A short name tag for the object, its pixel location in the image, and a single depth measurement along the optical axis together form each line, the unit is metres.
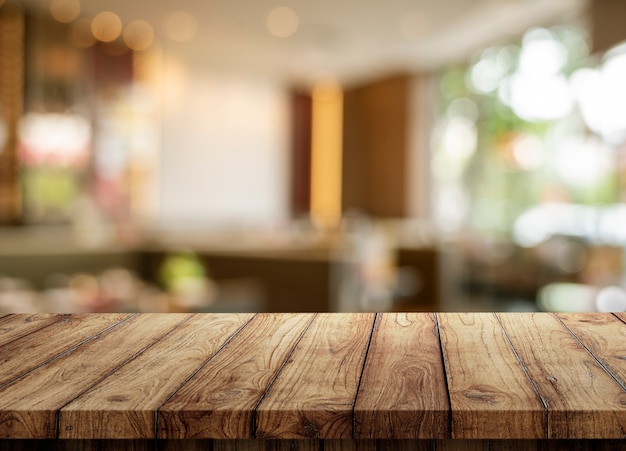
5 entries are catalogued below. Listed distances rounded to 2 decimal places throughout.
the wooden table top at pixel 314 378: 0.84
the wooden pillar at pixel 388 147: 10.48
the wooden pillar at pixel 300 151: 11.02
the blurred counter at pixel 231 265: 5.43
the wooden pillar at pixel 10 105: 7.19
